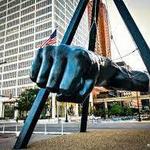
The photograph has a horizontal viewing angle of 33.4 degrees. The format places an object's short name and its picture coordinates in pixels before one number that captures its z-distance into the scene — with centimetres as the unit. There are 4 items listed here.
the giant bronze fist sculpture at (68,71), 305
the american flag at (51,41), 1325
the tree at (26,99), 5609
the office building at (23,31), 8144
